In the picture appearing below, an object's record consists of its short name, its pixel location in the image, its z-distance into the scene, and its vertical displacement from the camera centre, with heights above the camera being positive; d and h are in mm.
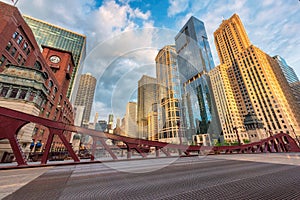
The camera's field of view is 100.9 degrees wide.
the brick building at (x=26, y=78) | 15548 +11006
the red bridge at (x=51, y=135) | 5239 +690
